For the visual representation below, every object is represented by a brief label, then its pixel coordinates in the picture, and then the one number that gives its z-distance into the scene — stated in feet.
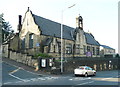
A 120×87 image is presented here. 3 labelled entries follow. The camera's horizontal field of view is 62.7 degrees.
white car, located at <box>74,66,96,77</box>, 46.99
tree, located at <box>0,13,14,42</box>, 101.02
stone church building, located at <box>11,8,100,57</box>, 74.68
